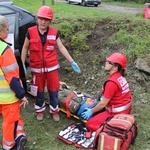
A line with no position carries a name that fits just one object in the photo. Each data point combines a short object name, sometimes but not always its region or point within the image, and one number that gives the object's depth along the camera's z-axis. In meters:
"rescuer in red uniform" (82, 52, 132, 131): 3.70
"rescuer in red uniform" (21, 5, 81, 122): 3.80
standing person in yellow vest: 3.04
